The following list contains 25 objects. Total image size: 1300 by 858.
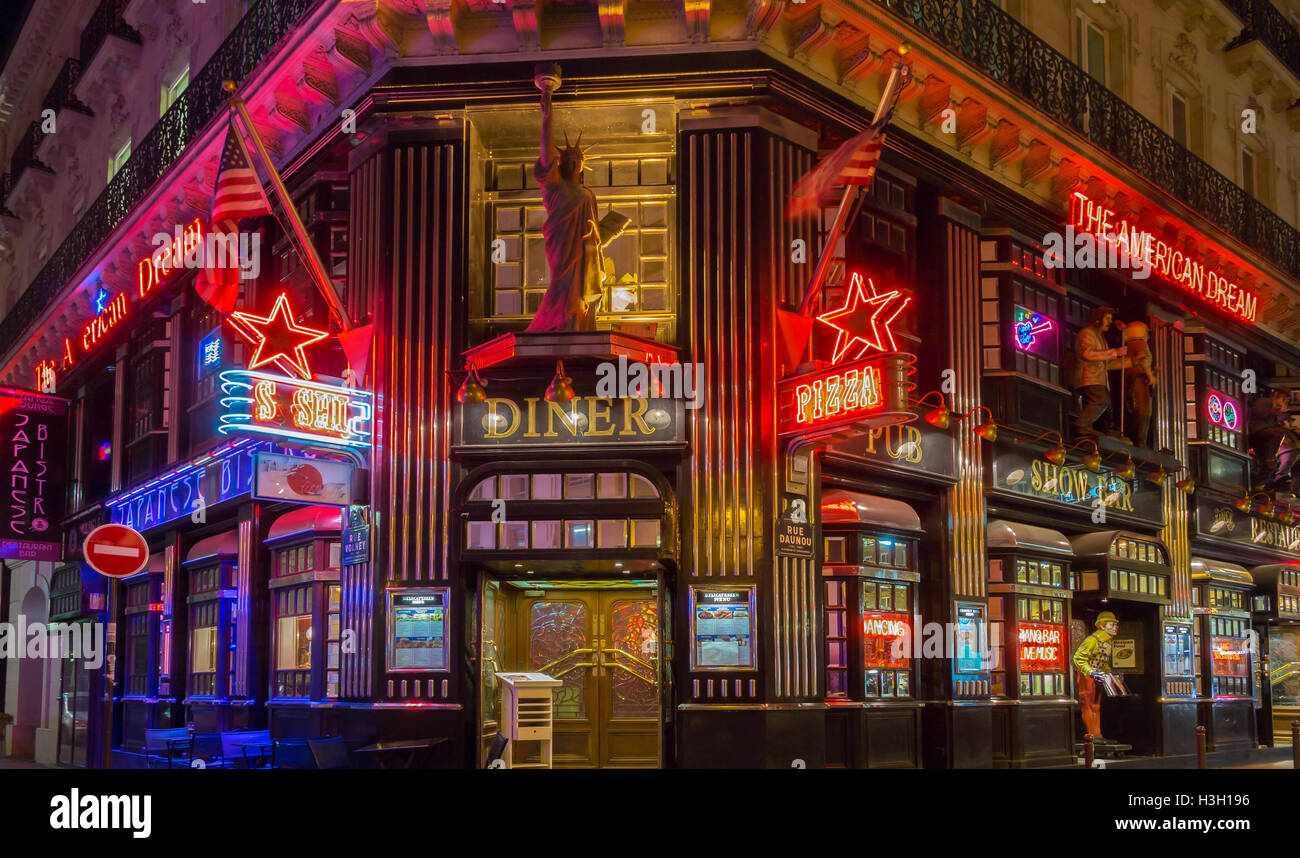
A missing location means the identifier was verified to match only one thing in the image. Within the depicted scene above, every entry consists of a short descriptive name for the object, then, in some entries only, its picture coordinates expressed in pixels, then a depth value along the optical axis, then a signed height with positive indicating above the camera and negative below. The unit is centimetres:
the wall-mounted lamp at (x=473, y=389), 1418 +226
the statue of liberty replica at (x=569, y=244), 1425 +382
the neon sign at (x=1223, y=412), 2350 +331
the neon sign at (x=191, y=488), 1734 +168
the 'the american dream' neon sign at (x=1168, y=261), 1881 +522
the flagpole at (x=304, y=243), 1447 +394
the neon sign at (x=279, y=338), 1437 +287
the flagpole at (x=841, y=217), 1409 +404
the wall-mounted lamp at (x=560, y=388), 1395 +222
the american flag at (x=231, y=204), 1459 +435
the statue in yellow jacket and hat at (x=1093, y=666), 1898 -96
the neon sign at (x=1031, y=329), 1883 +383
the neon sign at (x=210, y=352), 1888 +361
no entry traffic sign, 1222 +50
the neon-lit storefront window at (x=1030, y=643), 1775 -60
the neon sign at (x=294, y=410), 1344 +202
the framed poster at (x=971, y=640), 1684 -52
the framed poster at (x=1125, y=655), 2125 -90
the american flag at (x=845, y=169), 1403 +458
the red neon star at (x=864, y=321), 1439 +303
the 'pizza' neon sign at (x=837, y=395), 1312 +206
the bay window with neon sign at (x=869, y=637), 1550 -45
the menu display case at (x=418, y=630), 1412 -29
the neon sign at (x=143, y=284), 2025 +523
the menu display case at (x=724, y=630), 1384 -30
